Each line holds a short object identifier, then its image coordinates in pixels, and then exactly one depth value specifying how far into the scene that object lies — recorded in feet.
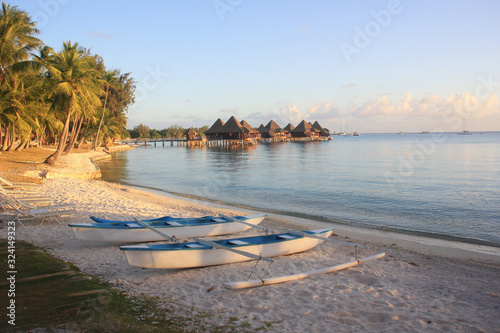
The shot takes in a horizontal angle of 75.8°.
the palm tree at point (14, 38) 59.67
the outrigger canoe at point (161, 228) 20.42
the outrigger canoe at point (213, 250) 16.09
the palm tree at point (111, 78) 133.22
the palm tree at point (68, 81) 62.90
